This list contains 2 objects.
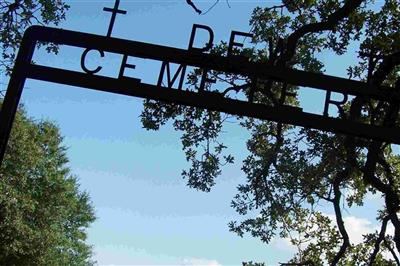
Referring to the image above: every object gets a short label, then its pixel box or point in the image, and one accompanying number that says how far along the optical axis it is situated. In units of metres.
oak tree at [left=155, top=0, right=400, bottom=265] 9.23
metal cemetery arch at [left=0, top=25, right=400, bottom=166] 4.12
